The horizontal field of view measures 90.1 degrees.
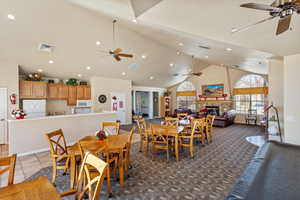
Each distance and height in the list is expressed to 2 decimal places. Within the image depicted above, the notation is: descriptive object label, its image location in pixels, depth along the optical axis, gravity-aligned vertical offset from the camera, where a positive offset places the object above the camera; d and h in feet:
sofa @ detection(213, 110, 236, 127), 28.58 -4.02
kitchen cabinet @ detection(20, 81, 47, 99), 20.83 +1.48
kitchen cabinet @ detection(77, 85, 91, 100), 26.19 +1.37
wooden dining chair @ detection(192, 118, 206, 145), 15.47 -3.24
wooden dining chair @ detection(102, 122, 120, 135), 20.71 -4.18
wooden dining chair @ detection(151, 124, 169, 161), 12.70 -3.48
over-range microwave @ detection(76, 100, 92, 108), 25.81 -0.60
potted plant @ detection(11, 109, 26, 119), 14.16 -1.35
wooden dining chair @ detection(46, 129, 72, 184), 8.74 -3.76
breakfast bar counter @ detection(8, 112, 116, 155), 13.87 -3.13
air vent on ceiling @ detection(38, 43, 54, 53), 17.08 +6.14
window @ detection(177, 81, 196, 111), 41.55 +0.34
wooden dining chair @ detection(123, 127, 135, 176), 9.76 -3.71
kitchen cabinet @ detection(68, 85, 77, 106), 25.28 +0.81
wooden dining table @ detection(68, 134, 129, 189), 8.05 -2.68
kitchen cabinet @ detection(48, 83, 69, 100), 23.57 +1.35
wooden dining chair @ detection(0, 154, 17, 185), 5.07 -2.18
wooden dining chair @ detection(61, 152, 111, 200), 4.15 -2.28
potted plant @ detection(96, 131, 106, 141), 9.36 -2.26
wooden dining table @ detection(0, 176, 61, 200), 4.06 -2.62
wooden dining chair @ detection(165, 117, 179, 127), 17.09 -2.65
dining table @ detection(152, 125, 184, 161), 12.45 -2.75
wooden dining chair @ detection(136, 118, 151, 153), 13.75 -3.29
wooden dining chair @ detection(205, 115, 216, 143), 18.95 -3.44
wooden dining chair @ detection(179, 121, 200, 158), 13.38 -3.53
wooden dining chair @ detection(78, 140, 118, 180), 7.48 -2.49
